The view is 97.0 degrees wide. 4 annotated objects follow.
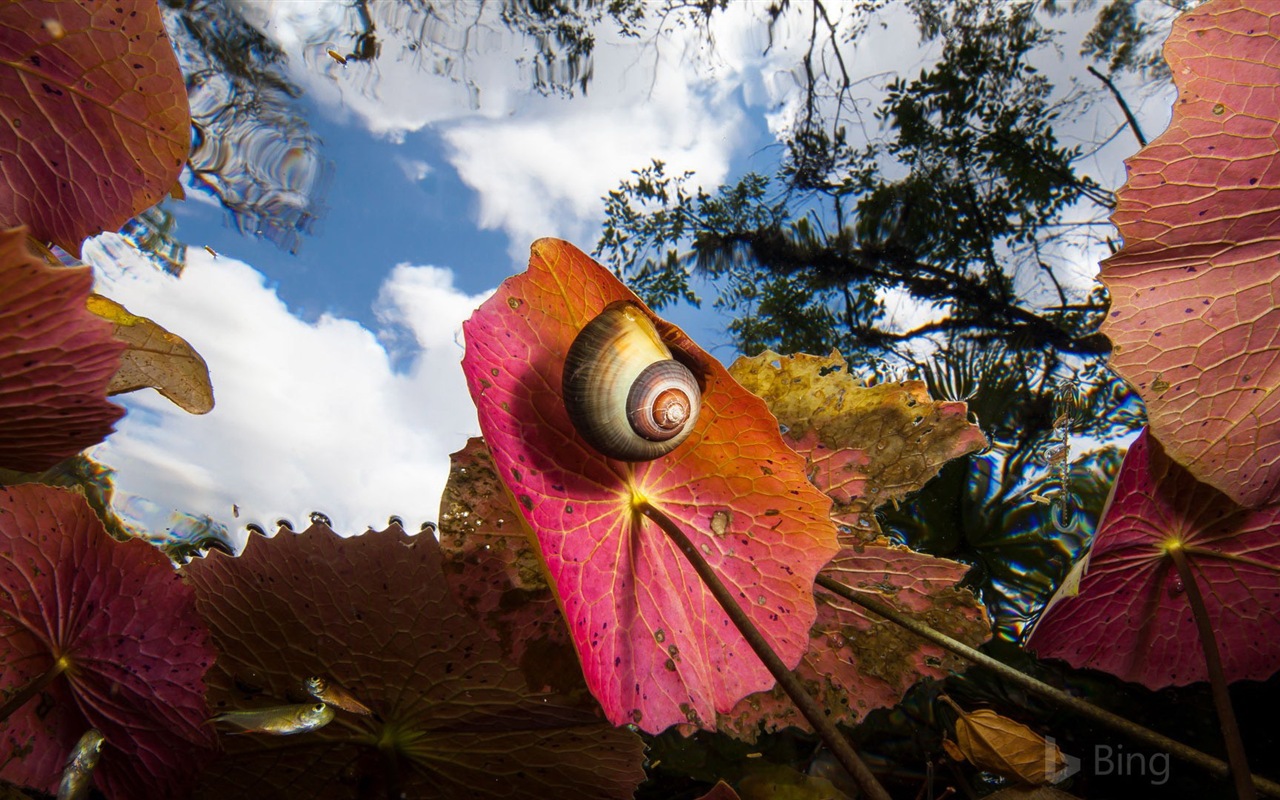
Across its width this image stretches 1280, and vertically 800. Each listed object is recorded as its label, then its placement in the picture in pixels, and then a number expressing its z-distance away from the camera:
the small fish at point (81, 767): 0.34
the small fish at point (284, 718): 0.34
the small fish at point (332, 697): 0.39
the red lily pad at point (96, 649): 0.39
